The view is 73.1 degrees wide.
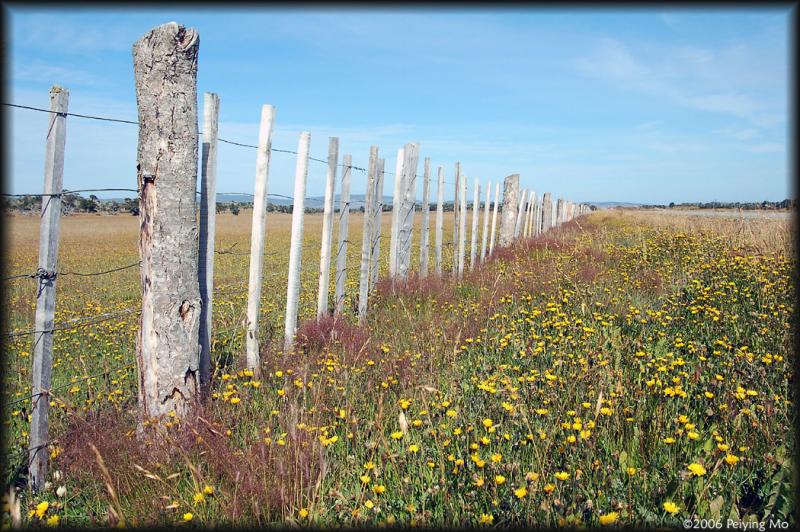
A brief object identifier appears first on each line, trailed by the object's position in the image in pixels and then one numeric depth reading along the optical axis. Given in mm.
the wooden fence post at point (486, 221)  12772
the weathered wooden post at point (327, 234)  6332
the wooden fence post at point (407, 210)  8844
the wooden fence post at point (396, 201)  8633
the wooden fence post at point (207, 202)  4266
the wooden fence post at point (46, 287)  3225
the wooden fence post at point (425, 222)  9789
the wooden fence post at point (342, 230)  6820
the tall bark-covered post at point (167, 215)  3631
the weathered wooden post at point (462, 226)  10716
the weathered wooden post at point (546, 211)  27141
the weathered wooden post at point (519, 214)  16666
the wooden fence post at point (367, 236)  7316
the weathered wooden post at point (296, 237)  5629
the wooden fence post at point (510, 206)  15922
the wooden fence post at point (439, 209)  10445
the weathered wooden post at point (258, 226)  4871
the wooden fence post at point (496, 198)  13621
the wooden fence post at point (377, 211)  7609
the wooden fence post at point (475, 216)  12023
